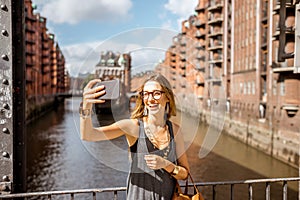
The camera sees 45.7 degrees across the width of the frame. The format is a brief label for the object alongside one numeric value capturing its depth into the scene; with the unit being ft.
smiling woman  7.95
